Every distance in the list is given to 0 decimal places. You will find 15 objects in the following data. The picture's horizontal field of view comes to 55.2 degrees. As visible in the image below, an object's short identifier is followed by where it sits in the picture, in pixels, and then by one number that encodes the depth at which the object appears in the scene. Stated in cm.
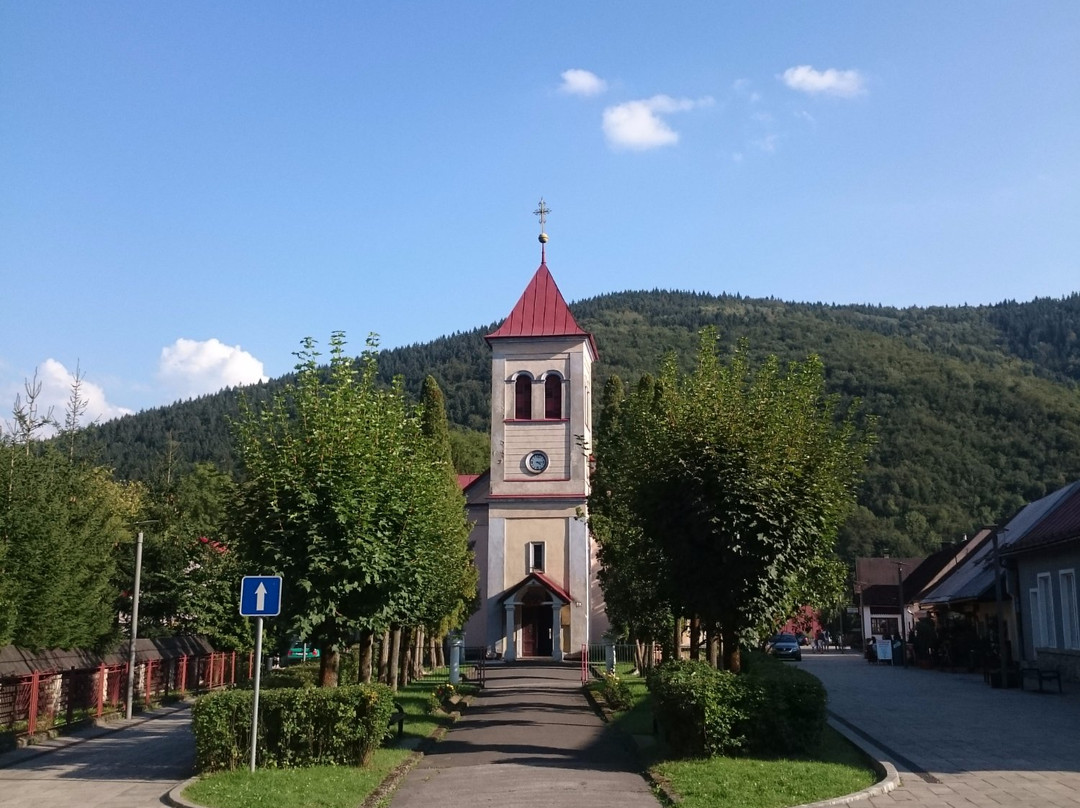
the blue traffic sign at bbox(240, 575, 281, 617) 1455
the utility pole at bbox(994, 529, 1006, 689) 2936
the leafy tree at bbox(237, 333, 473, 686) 1680
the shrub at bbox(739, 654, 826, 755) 1434
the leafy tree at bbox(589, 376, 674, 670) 1953
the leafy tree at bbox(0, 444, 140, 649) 2317
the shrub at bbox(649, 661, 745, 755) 1430
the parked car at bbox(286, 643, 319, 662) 4491
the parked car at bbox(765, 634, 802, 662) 5197
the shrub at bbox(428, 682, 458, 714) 2412
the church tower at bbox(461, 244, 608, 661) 4791
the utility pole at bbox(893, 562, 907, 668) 4584
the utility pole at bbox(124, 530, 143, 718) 2475
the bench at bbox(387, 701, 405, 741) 1835
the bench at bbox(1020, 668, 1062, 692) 2742
